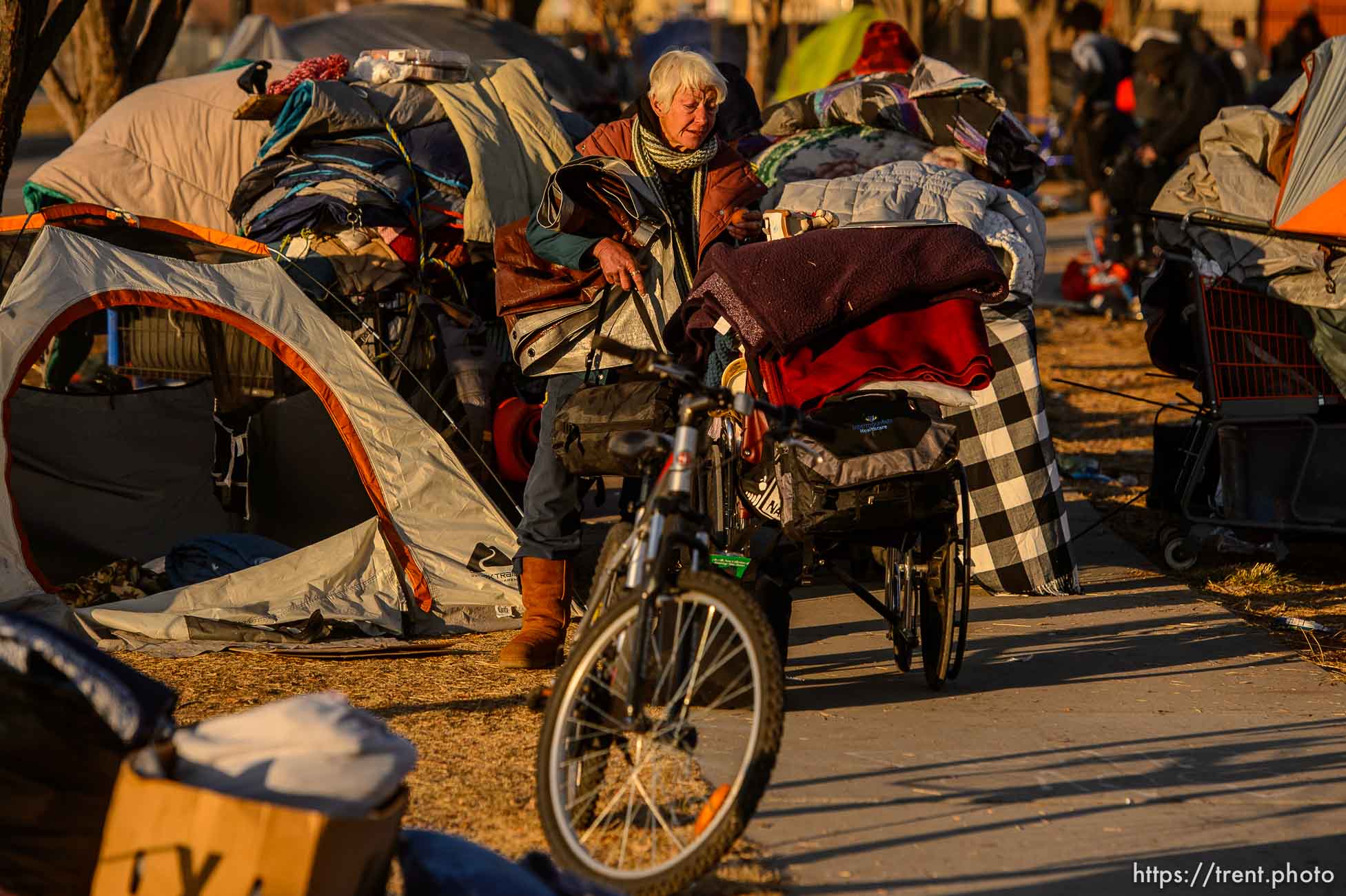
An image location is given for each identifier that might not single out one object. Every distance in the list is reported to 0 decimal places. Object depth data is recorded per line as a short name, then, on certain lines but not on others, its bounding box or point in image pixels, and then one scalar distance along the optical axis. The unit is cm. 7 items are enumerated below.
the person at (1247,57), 5325
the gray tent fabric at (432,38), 3453
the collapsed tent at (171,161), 1936
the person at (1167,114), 2683
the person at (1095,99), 3200
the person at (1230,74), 2862
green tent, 4284
